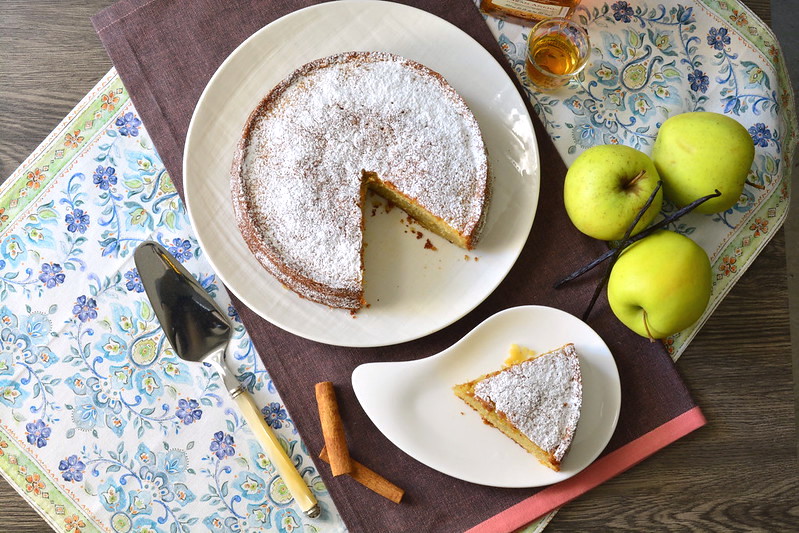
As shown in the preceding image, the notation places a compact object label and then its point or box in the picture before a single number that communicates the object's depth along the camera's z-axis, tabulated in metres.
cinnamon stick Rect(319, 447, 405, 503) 0.93
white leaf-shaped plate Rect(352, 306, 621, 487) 0.93
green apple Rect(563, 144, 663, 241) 0.91
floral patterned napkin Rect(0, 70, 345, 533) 0.94
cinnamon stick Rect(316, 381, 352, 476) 0.92
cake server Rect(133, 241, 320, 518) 0.94
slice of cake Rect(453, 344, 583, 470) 0.91
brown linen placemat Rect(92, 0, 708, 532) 0.94
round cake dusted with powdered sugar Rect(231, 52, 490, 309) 0.91
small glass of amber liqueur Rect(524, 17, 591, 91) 0.95
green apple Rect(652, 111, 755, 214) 0.91
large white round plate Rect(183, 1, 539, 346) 0.93
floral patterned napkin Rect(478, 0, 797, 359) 0.97
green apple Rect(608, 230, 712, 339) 0.90
